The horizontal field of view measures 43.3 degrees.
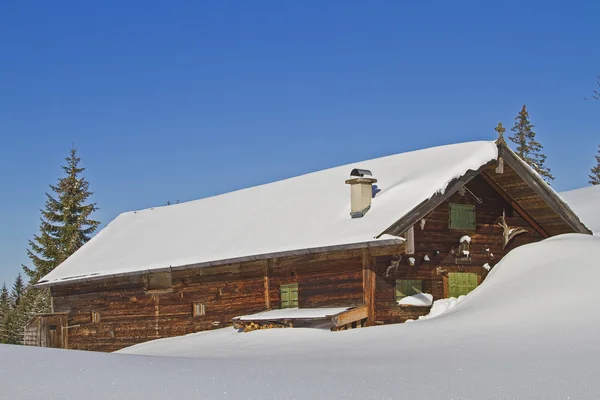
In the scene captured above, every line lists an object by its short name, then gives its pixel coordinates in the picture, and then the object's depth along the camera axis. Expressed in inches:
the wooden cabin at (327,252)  773.9
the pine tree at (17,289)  2358.3
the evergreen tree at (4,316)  1904.0
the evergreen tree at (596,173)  2797.7
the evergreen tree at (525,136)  2294.5
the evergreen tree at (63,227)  1699.1
